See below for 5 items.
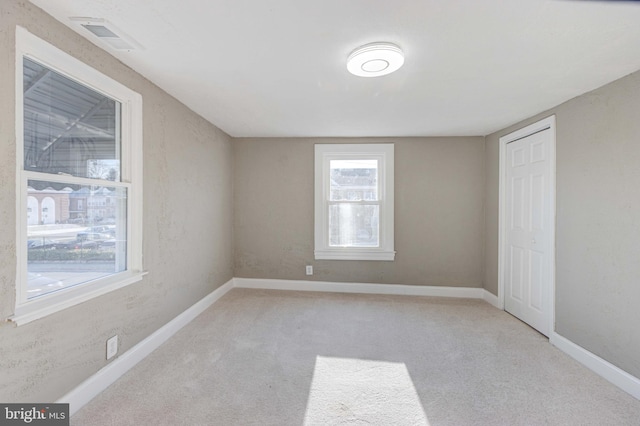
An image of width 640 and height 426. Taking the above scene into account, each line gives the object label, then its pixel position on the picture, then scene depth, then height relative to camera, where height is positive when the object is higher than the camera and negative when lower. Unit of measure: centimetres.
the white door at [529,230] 300 -18
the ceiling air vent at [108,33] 171 +105
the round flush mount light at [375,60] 189 +98
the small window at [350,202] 432 +15
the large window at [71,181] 165 +20
